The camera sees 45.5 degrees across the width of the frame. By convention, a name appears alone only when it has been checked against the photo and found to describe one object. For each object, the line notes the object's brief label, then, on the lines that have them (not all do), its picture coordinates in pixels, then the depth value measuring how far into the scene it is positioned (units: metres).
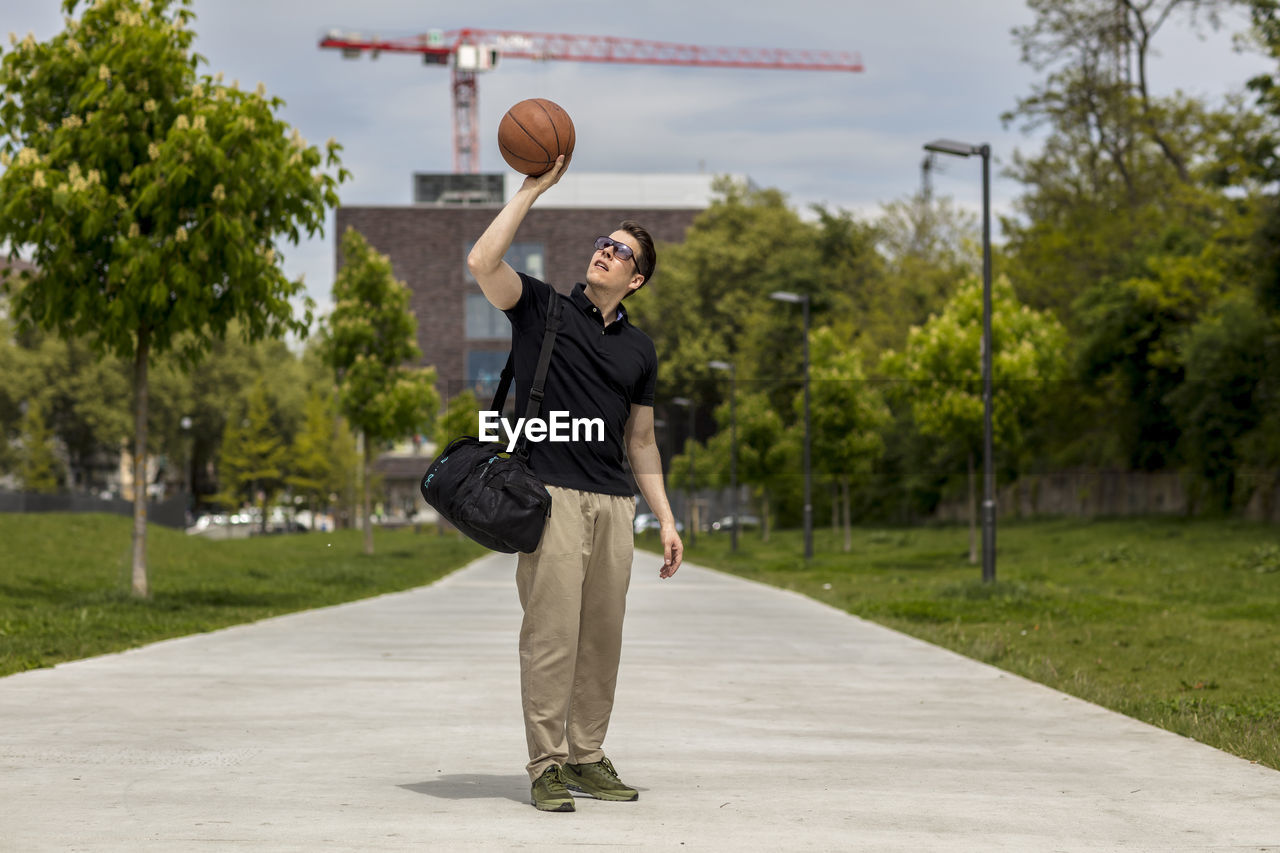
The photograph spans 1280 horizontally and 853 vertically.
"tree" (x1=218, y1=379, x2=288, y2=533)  77.19
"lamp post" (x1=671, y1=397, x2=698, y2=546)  64.76
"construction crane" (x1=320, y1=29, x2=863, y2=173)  142.38
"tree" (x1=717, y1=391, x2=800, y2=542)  58.66
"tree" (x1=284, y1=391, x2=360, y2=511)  74.56
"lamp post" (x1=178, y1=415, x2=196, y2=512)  69.17
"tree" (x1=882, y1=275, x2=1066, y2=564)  33.53
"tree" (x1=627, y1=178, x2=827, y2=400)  82.12
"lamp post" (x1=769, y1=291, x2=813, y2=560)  37.75
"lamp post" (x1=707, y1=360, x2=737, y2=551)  47.84
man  5.41
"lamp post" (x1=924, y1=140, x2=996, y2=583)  22.22
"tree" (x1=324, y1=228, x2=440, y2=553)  38.28
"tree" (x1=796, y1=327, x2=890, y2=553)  45.19
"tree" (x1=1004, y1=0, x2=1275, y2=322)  44.78
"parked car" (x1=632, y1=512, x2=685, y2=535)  83.97
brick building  99.50
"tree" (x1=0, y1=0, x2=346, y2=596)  15.91
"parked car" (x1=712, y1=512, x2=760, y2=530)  89.50
